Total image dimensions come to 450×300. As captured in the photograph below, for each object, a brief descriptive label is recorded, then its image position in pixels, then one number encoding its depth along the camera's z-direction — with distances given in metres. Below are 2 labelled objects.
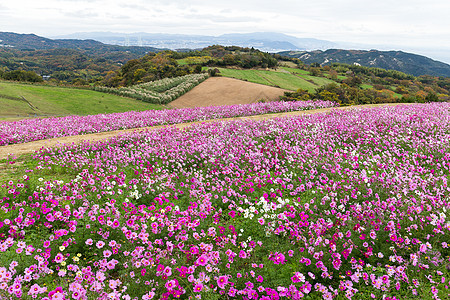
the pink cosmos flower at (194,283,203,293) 3.26
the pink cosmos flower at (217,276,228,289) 3.34
